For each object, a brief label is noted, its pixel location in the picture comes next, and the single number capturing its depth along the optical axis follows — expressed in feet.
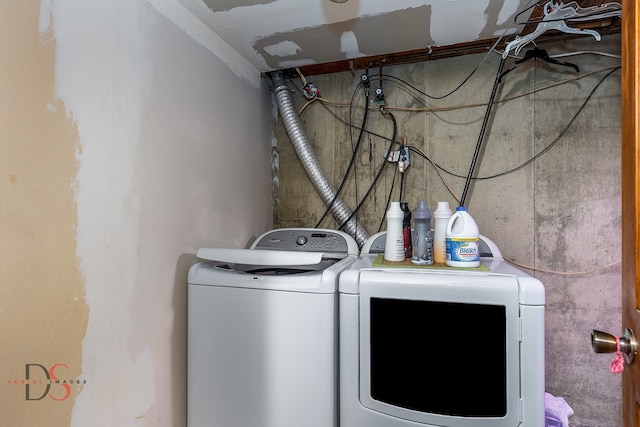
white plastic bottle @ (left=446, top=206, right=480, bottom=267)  4.05
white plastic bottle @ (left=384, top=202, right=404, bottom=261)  4.65
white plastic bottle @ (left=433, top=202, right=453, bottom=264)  4.51
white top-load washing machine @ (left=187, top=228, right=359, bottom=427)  3.78
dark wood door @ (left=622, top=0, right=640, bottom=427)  2.16
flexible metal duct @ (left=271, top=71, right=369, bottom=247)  6.52
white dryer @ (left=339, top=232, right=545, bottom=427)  3.26
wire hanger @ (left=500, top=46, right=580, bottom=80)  5.45
